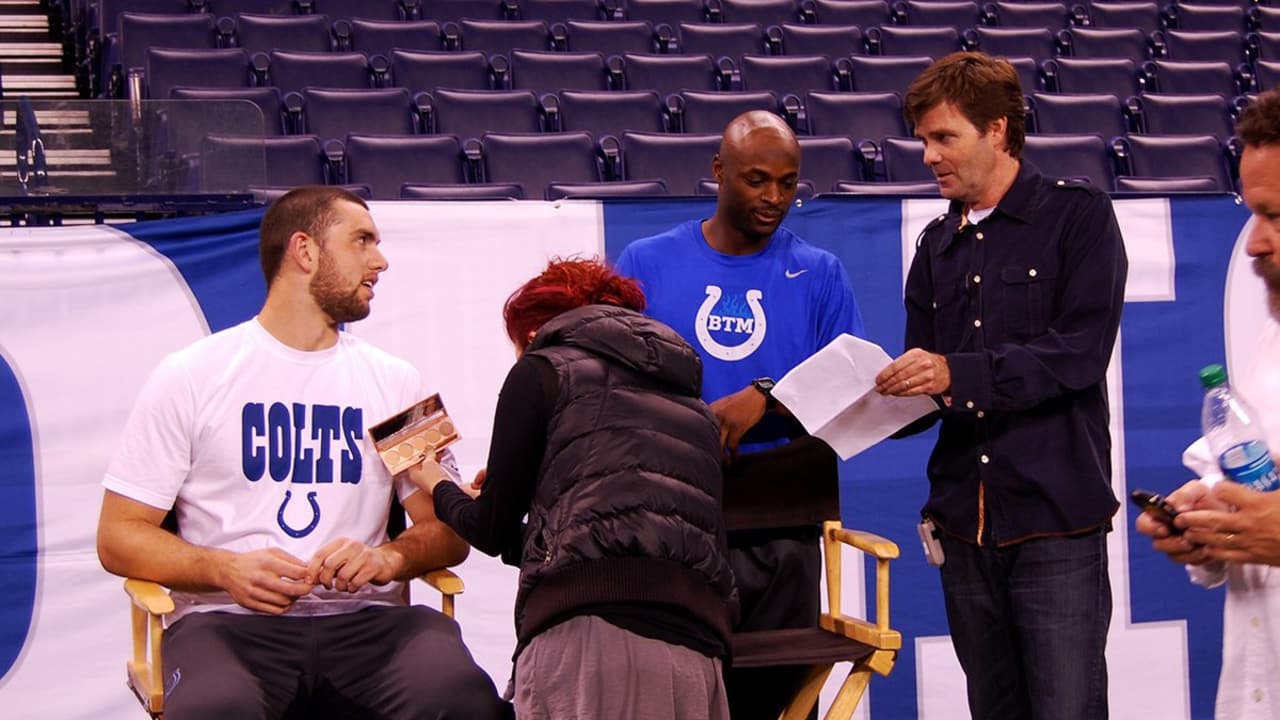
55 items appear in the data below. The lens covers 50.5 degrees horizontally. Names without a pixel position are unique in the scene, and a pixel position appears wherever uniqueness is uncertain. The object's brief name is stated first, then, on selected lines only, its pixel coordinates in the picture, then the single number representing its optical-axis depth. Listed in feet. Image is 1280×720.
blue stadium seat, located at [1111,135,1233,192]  21.16
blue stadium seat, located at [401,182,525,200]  16.48
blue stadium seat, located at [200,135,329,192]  14.44
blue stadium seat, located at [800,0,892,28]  27.07
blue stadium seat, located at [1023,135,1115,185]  20.43
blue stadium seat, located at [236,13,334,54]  22.30
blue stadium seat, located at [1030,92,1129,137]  22.84
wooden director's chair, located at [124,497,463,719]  8.30
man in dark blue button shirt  8.04
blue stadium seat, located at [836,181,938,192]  16.39
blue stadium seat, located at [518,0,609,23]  25.44
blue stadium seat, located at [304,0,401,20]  24.11
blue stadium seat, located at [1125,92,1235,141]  23.48
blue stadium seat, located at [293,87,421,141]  19.81
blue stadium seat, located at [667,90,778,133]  21.42
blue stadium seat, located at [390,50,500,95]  21.79
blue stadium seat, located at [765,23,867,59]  25.31
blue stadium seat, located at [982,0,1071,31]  27.55
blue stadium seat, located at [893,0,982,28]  27.30
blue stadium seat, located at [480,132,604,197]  18.81
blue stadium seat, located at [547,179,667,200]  17.07
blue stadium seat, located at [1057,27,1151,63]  26.68
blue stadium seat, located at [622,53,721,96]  22.77
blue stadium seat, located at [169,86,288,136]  18.97
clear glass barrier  14.11
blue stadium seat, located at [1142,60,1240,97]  25.31
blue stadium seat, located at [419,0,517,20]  24.71
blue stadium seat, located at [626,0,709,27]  25.95
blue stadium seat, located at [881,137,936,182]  20.20
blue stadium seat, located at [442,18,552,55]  23.58
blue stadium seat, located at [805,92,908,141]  21.91
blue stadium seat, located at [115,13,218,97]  20.85
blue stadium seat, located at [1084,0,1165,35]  28.25
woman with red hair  6.97
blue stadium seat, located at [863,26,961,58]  25.66
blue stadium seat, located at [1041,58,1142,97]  24.71
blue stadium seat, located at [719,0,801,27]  26.45
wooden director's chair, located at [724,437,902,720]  8.77
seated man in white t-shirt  8.54
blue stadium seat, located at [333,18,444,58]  22.91
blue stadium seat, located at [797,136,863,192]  19.63
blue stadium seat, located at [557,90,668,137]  20.92
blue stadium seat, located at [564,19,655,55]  24.14
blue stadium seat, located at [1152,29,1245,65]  27.30
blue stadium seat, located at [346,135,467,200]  18.35
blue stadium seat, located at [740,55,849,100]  23.24
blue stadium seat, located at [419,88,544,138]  20.40
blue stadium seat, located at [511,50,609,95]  22.26
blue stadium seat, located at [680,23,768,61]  24.71
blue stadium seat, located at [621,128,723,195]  19.24
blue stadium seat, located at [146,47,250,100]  19.90
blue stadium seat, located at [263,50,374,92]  20.92
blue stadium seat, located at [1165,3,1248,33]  28.68
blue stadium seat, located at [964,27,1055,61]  25.81
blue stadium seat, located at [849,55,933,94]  23.63
